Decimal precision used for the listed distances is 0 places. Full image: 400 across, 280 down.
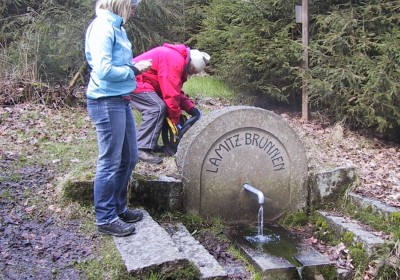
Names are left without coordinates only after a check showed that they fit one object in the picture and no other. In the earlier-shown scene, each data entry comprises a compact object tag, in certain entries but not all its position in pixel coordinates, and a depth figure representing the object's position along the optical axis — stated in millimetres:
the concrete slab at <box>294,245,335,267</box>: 4301
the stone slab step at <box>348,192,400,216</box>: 4867
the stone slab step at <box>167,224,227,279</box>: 3611
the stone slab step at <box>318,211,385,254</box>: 4410
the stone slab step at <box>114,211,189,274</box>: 3355
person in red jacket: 5801
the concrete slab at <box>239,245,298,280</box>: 4082
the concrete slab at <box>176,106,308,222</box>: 5133
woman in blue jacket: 3594
